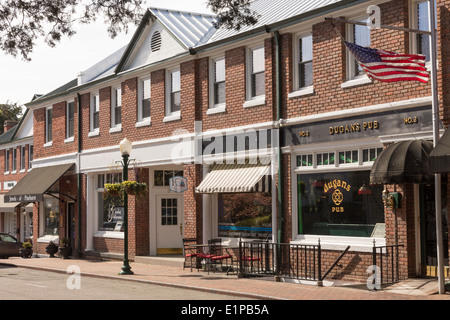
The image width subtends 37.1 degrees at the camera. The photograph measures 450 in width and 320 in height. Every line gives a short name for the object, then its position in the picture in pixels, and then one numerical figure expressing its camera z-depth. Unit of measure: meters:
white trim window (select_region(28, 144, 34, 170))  37.84
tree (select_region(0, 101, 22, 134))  61.62
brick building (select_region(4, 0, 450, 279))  14.75
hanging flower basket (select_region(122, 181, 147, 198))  19.50
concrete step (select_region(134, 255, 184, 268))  21.03
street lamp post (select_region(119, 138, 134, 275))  18.88
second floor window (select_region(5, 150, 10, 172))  41.00
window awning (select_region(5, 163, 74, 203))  27.05
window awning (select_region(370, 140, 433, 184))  13.52
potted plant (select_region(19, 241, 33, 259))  28.92
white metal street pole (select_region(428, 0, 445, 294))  12.89
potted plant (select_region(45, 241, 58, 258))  27.36
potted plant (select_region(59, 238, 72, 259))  26.38
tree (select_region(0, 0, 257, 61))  12.07
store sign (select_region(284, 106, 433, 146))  14.26
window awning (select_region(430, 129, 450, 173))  12.35
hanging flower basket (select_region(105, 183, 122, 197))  19.66
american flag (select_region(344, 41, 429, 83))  13.12
